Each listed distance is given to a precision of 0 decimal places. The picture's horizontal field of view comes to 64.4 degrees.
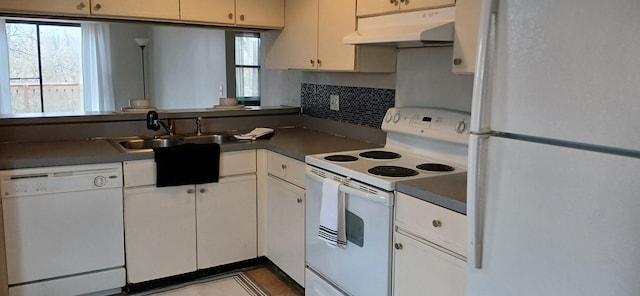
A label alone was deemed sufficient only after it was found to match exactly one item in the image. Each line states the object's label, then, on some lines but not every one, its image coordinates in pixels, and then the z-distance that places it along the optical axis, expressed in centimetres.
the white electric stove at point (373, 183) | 217
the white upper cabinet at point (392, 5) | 230
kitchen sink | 324
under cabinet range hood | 219
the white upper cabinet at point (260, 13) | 343
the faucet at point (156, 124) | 326
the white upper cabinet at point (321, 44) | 281
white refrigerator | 109
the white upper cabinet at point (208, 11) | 323
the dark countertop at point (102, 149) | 256
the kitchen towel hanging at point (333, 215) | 236
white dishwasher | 255
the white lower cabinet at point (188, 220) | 284
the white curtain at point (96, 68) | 698
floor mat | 299
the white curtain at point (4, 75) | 618
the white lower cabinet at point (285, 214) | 285
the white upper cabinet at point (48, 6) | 274
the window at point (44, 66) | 671
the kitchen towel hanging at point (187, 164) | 284
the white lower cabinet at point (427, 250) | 181
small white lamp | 672
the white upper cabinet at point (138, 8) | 297
